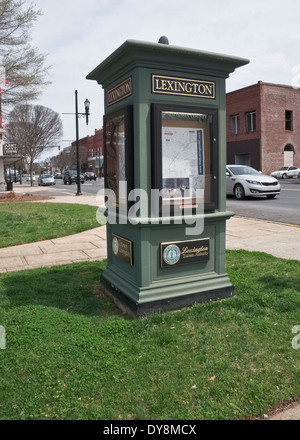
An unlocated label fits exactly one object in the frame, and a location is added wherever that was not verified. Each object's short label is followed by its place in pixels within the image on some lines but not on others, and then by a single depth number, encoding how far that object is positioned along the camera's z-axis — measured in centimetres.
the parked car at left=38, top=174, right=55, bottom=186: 4766
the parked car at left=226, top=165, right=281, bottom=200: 1703
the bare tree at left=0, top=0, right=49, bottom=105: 1936
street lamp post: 2495
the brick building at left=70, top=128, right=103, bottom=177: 9306
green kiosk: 385
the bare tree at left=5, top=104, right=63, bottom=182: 4712
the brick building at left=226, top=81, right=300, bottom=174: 4288
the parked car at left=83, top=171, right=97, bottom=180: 5897
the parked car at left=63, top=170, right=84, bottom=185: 4934
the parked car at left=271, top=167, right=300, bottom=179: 4122
